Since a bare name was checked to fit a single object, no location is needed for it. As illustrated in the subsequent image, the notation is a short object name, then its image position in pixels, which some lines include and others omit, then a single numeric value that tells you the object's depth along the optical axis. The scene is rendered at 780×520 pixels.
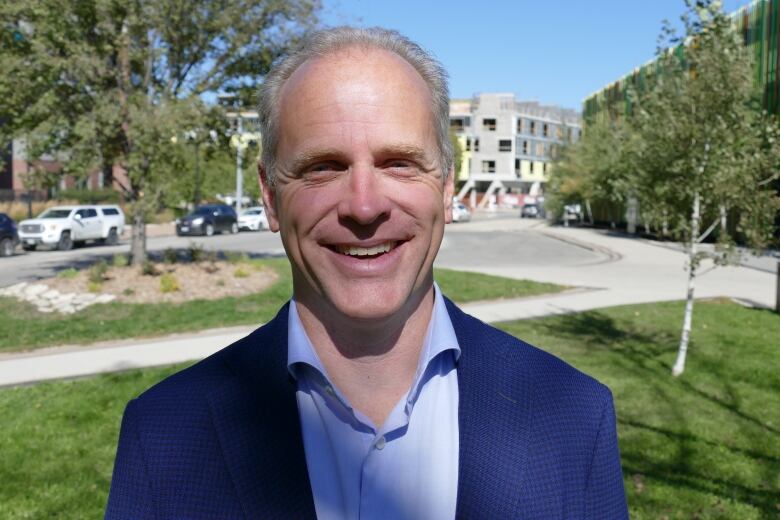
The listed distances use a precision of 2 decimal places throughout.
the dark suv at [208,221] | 35.34
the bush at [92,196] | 47.22
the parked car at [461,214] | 56.93
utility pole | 40.78
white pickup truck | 26.31
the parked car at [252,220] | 40.66
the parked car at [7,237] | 24.02
